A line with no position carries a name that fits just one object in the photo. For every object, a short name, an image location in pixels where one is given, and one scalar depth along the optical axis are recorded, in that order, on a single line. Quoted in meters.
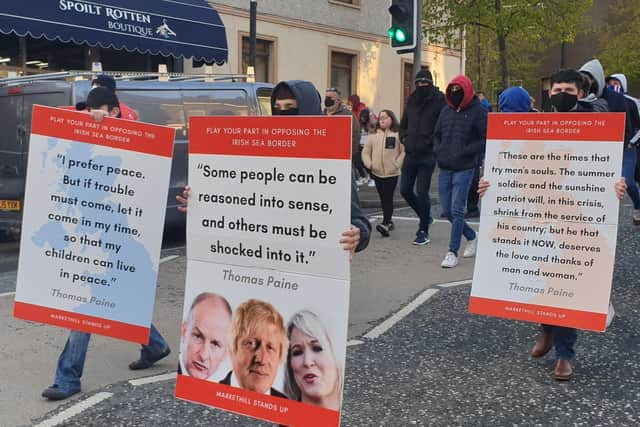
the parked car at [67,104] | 7.95
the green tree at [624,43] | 32.41
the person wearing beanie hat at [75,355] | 4.06
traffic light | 9.38
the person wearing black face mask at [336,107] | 9.29
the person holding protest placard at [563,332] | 4.24
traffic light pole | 9.36
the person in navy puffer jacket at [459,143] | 7.09
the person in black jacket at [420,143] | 8.37
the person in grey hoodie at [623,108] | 5.50
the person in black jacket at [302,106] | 3.20
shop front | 12.28
